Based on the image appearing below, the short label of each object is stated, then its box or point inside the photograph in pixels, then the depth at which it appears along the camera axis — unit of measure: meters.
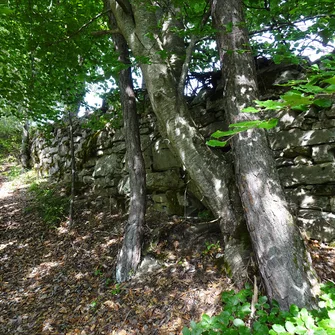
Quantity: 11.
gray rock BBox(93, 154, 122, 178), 5.46
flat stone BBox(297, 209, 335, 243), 2.85
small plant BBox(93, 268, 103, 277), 3.48
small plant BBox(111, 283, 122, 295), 3.04
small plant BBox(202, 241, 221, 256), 3.09
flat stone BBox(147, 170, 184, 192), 4.33
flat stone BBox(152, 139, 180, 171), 4.42
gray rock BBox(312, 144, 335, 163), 2.92
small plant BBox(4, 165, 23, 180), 9.97
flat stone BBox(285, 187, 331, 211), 2.95
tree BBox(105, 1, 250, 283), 2.71
